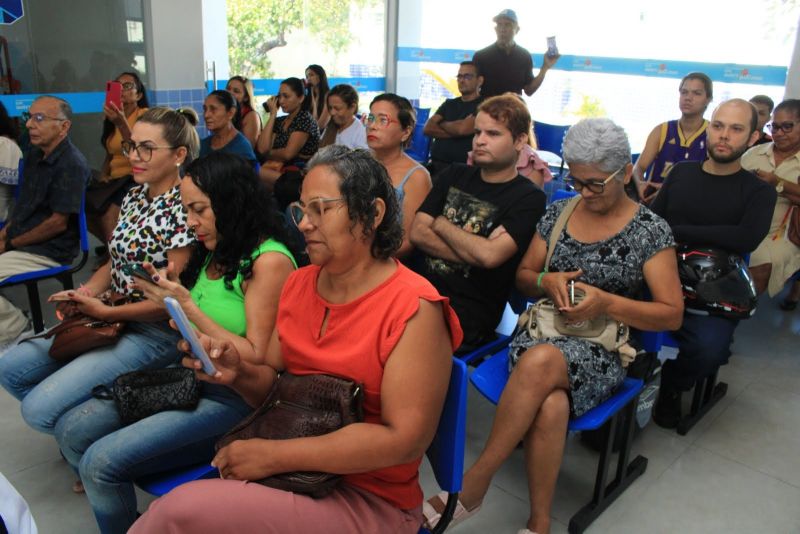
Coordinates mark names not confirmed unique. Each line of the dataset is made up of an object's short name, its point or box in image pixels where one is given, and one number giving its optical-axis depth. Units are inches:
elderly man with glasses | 132.5
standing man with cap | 226.4
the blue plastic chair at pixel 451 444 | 61.5
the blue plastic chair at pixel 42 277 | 128.0
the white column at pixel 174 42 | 241.4
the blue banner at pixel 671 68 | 233.1
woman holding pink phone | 159.2
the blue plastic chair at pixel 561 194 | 117.6
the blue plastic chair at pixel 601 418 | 84.8
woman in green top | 70.2
